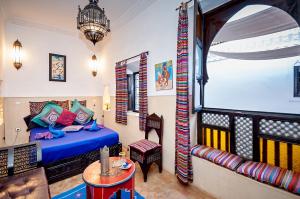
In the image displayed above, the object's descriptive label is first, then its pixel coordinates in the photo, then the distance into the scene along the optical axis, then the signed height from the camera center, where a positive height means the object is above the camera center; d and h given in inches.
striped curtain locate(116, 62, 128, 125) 147.4 +4.8
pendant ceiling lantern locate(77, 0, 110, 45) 74.7 +40.6
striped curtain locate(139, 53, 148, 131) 120.9 +3.8
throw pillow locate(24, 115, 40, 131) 133.0 -24.1
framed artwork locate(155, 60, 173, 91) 102.9 +16.3
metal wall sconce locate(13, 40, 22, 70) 140.3 +43.9
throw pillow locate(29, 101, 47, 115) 148.4 -9.5
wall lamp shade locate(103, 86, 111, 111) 166.1 -2.8
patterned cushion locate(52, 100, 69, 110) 161.6 -6.1
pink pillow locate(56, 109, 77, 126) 139.1 -19.8
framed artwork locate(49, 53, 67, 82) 161.5 +35.0
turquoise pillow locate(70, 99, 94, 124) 149.4 -16.8
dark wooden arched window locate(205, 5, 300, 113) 86.9 +26.9
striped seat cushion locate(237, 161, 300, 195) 53.3 -32.1
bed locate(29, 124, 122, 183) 88.0 -35.8
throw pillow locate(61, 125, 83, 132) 120.9 -26.7
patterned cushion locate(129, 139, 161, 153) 95.5 -33.7
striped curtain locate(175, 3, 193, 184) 84.4 -7.2
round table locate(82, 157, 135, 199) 57.2 -34.6
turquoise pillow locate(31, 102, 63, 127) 132.7 -13.5
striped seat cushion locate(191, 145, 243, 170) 69.7 -31.5
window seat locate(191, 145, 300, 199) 55.8 -36.1
